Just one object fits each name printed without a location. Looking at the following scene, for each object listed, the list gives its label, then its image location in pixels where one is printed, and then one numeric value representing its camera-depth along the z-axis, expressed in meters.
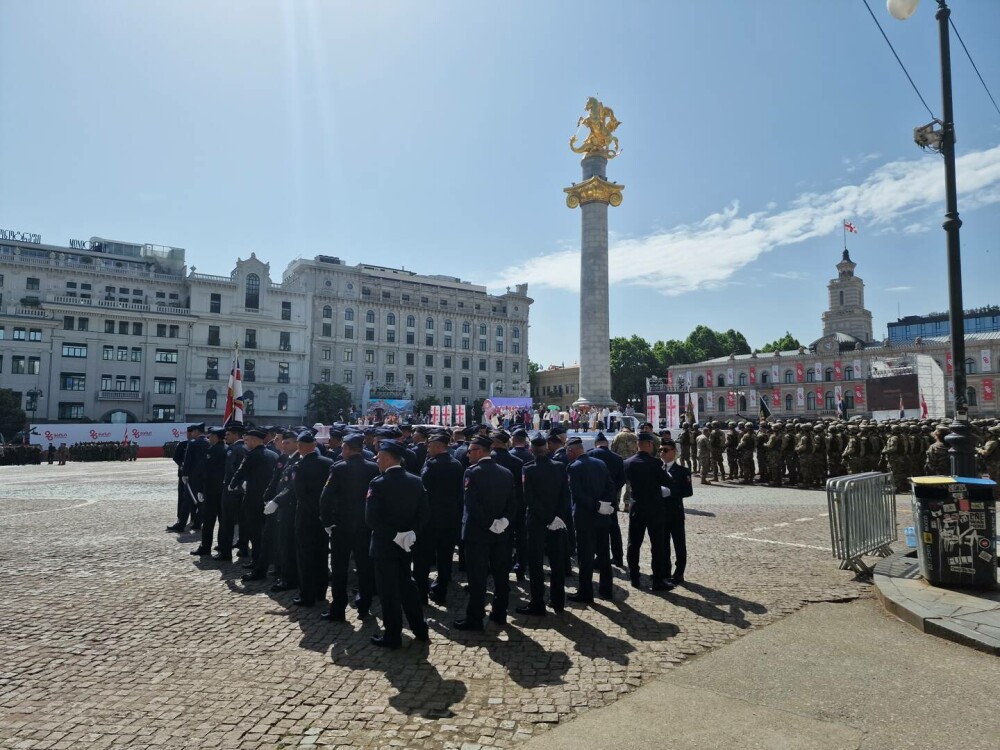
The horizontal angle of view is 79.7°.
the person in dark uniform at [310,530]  7.36
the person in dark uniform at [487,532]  6.47
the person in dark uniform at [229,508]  9.66
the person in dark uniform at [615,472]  9.06
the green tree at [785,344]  106.25
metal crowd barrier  8.02
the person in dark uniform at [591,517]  7.45
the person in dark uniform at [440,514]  7.52
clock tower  98.44
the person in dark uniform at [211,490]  9.99
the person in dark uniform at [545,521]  7.03
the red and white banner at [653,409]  29.83
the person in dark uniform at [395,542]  5.89
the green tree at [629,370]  99.44
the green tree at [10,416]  45.94
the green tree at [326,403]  67.06
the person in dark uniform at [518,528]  8.35
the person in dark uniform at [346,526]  6.77
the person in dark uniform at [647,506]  7.95
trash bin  6.81
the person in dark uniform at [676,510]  8.08
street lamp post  8.36
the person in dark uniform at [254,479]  9.15
